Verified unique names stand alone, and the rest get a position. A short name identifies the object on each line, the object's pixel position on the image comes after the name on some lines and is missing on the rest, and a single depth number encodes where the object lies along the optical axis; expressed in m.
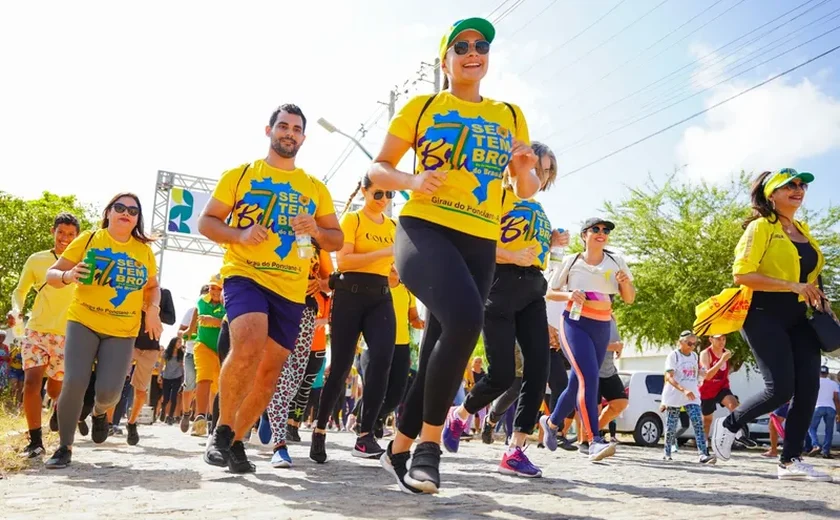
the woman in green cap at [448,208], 3.64
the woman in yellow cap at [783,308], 5.59
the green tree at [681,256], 26.22
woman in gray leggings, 5.95
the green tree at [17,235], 38.25
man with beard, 4.78
